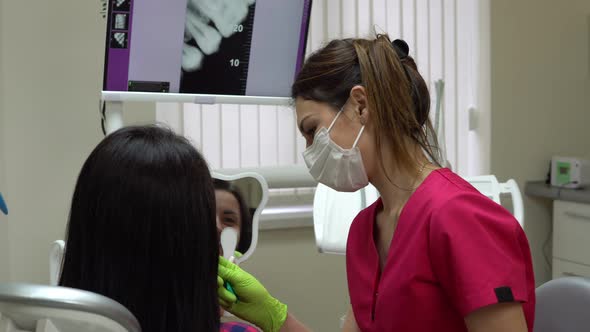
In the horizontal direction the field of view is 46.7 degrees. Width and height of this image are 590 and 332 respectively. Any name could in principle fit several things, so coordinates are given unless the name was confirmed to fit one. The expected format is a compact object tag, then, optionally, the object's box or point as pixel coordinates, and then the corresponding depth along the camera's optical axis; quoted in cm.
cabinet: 307
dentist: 112
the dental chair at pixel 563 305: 125
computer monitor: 175
